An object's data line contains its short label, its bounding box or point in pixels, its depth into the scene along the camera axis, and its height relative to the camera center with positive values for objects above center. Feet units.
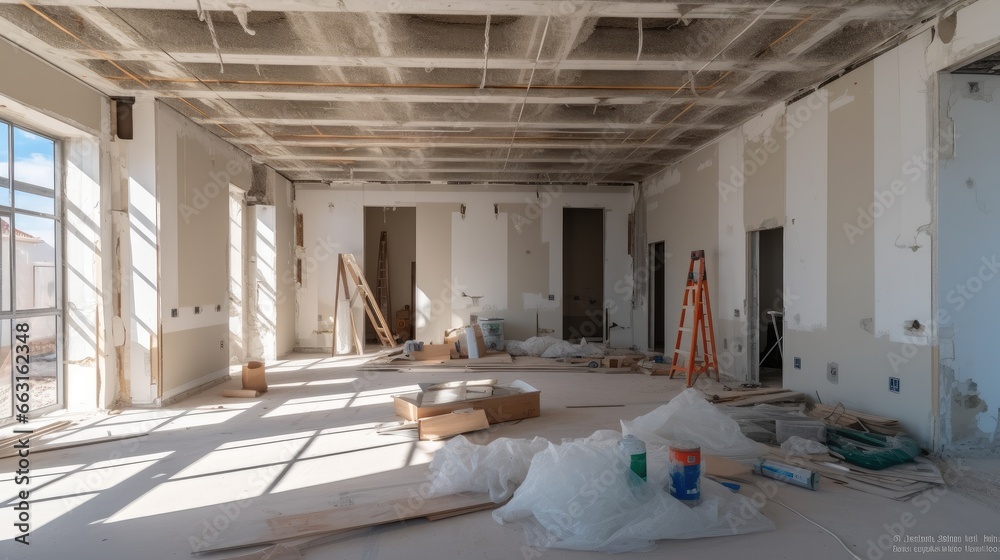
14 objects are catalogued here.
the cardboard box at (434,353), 29.30 -4.00
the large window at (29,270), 15.01 +0.34
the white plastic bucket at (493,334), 32.50 -3.28
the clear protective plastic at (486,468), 10.42 -3.73
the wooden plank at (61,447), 13.25 -4.22
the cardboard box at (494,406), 15.26 -3.74
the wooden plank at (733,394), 17.75 -3.91
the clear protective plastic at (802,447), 13.06 -4.13
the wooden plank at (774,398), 17.41 -3.93
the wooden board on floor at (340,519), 8.70 -4.13
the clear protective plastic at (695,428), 12.59 -3.56
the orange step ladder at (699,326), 22.80 -2.08
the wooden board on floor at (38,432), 13.54 -4.14
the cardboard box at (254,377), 20.70 -3.73
